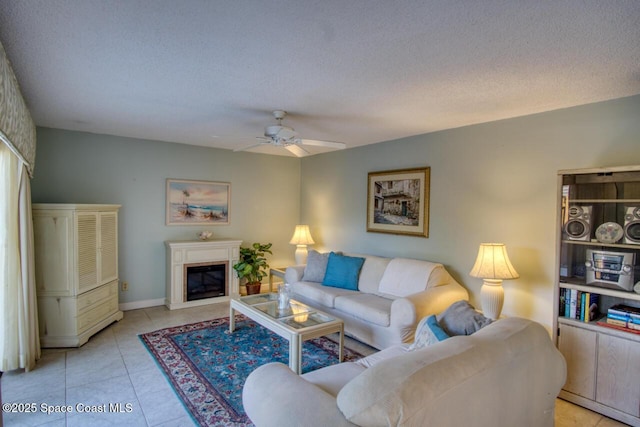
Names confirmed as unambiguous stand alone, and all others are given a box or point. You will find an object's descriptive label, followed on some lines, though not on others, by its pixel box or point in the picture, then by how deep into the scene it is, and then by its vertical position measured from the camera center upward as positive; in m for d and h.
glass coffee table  2.88 -1.10
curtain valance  2.03 +0.60
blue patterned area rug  2.56 -1.50
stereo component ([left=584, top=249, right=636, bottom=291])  2.54 -0.47
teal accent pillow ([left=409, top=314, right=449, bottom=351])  2.05 -0.79
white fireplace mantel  4.88 -0.80
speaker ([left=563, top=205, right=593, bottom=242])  2.71 -0.13
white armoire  3.47 -0.73
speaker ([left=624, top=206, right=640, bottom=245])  2.48 -0.13
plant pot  5.50 -1.35
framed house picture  4.24 +0.04
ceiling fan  3.22 +0.64
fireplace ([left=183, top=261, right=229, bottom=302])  5.04 -1.16
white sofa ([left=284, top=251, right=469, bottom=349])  3.24 -1.02
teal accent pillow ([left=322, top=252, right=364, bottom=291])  4.36 -0.87
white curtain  2.94 -0.58
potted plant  5.25 -0.97
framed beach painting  5.12 +0.02
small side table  5.45 -1.11
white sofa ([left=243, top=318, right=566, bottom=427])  1.29 -0.78
